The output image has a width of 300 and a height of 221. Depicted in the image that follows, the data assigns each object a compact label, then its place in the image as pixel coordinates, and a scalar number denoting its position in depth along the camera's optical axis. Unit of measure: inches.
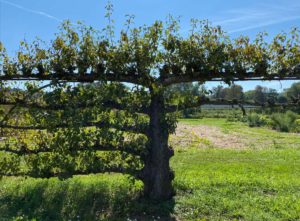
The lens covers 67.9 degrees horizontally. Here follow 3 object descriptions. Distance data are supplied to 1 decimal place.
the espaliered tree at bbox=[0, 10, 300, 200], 159.8
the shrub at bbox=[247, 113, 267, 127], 893.8
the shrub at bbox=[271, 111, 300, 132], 779.8
